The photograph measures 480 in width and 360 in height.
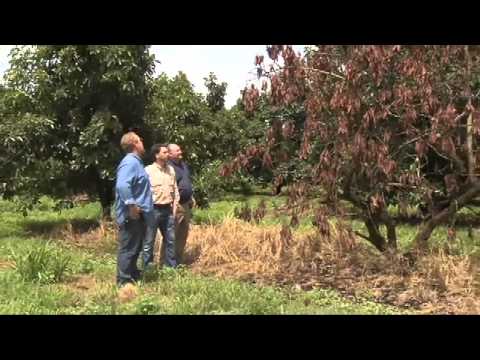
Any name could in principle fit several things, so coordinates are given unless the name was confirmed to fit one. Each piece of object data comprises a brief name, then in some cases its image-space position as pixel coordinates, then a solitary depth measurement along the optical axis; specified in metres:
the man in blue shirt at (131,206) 6.66
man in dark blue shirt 8.20
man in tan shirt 7.70
